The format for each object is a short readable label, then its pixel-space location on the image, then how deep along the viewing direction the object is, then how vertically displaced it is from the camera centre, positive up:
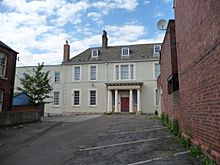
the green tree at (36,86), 22.05 +2.08
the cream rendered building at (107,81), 29.41 +3.70
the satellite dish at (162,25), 14.74 +5.50
